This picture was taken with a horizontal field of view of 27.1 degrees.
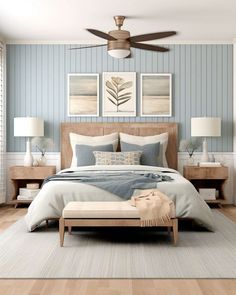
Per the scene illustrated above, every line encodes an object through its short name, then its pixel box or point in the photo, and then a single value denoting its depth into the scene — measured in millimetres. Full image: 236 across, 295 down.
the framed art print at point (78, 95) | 7566
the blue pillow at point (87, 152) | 6859
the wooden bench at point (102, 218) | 4336
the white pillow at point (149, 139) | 7172
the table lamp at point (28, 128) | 7094
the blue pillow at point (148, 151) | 6887
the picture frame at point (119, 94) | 7559
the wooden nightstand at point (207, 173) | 7082
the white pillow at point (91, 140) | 7156
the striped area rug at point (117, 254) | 3480
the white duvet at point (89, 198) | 5008
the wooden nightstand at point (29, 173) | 7105
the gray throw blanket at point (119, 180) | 5102
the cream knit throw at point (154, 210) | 4355
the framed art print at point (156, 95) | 7547
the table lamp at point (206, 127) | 7077
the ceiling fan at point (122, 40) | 5530
